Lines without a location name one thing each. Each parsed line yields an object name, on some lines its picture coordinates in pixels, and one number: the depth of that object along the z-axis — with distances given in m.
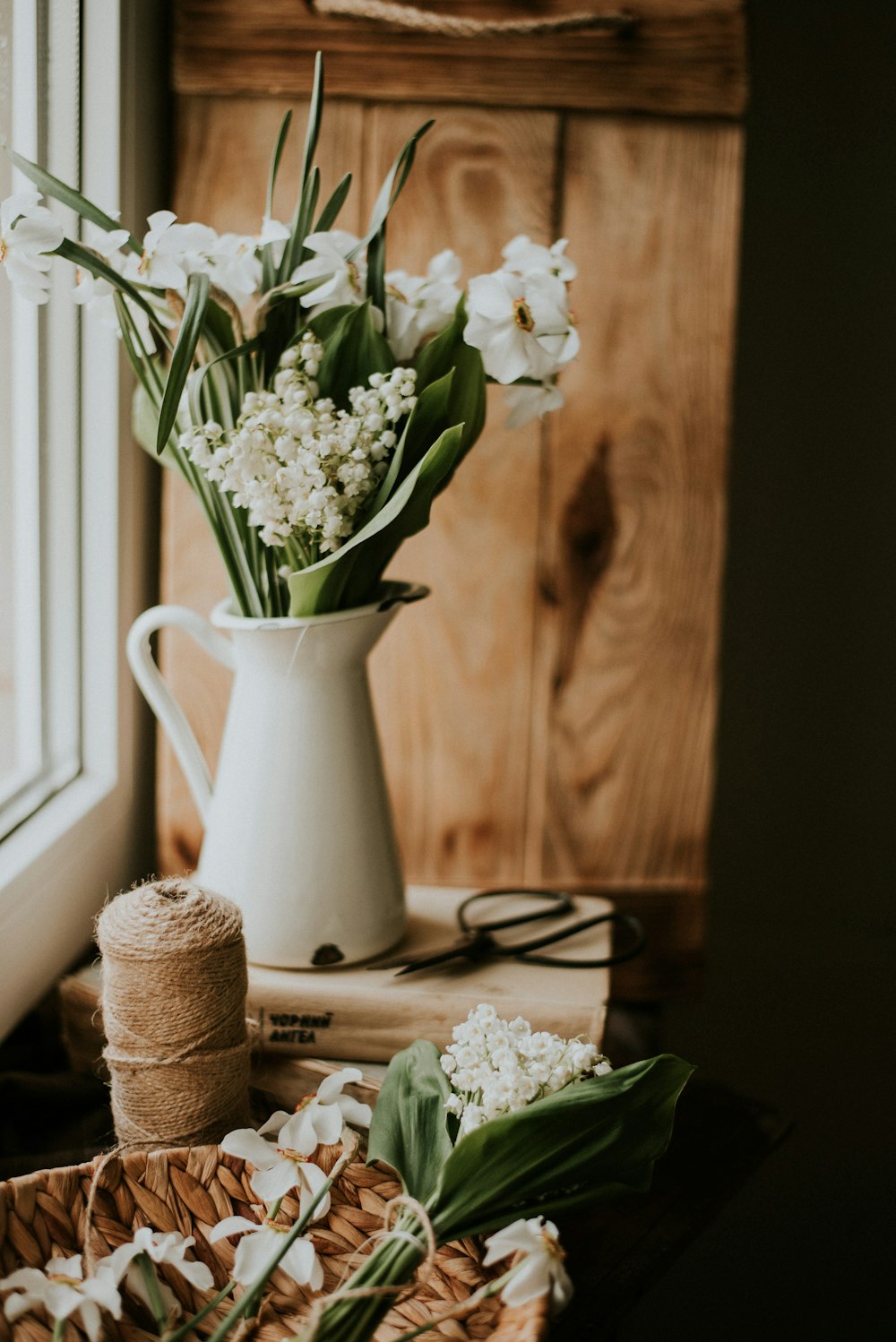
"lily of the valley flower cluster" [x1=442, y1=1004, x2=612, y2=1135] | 0.61
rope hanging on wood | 0.98
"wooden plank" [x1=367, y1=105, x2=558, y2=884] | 1.04
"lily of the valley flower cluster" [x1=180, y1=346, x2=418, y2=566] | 0.71
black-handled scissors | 0.88
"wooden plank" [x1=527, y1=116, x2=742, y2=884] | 1.04
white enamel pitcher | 0.82
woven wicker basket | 0.58
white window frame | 0.89
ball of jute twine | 0.67
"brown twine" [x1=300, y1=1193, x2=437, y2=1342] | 0.51
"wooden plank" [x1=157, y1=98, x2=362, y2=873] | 1.03
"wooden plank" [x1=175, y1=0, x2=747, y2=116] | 1.00
